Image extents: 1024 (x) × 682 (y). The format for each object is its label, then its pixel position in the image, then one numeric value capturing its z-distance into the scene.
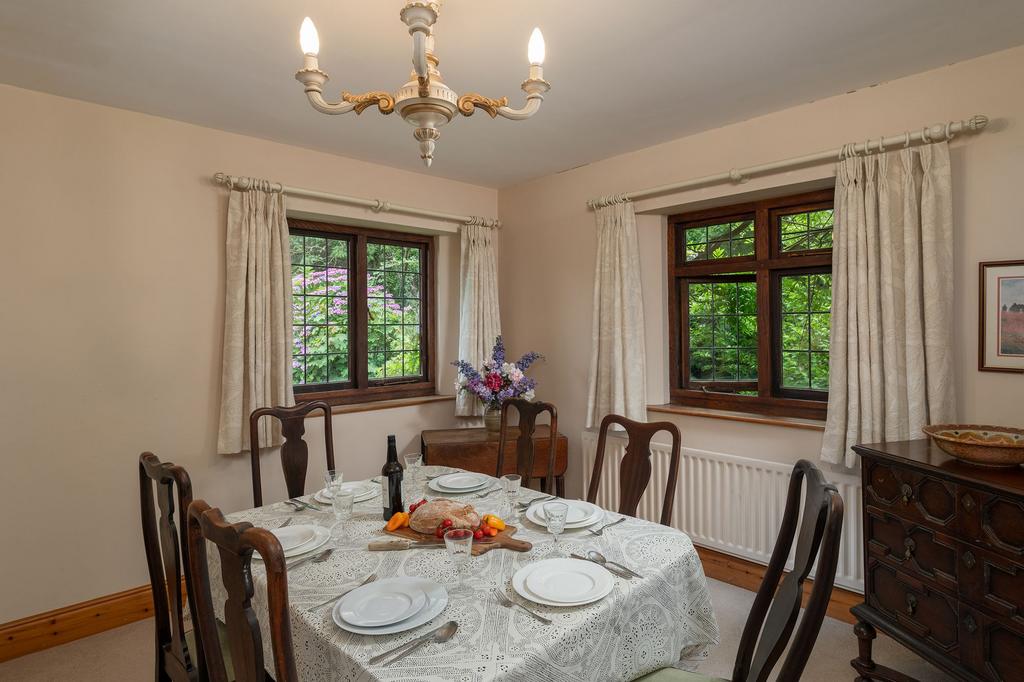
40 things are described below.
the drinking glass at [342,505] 1.76
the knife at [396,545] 1.60
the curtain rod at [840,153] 2.18
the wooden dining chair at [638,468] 2.08
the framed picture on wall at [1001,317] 2.11
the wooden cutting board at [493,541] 1.58
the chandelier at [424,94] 1.38
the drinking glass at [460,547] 1.32
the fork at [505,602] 1.21
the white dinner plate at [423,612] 1.15
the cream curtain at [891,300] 2.21
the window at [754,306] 2.86
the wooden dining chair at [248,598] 0.93
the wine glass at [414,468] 2.09
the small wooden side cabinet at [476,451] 3.25
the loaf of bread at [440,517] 1.68
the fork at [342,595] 1.28
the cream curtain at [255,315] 2.85
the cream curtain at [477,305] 3.85
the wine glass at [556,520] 1.54
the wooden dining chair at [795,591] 1.00
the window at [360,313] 3.45
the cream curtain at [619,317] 3.23
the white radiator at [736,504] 2.50
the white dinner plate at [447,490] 2.16
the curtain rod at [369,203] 2.88
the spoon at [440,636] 1.11
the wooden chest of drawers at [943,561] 1.62
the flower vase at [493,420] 3.48
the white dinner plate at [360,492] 2.05
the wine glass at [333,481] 1.78
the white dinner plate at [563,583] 1.27
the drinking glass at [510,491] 1.83
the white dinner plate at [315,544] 1.56
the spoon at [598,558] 1.45
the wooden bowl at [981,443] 1.72
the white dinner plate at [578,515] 1.76
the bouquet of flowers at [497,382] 3.39
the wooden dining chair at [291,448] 2.44
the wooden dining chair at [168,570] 1.38
